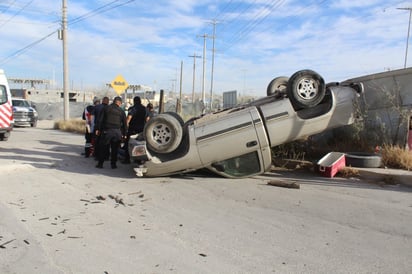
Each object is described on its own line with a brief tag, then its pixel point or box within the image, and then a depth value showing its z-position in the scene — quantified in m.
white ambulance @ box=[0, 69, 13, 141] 13.08
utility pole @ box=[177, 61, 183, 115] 53.28
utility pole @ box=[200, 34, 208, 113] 52.28
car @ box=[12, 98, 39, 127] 21.33
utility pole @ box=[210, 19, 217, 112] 55.76
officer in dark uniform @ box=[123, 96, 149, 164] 9.49
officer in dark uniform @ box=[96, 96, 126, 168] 8.38
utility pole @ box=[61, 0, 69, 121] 23.23
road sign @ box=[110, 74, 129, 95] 17.39
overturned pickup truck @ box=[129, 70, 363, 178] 6.83
